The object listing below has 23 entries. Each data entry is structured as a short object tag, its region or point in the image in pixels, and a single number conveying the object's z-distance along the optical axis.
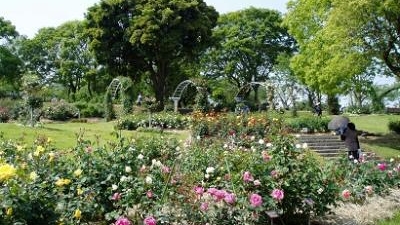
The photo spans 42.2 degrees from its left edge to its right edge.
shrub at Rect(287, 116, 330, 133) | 23.45
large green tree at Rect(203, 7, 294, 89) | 51.03
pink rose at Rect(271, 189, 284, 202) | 5.36
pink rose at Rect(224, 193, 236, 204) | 5.29
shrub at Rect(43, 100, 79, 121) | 34.75
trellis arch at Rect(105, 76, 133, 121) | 32.75
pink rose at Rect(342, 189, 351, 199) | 6.61
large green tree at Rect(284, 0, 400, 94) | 21.73
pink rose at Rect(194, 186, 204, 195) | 5.43
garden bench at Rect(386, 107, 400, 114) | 51.16
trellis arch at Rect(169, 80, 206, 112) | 34.03
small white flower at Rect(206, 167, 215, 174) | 5.78
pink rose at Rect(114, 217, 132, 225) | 4.49
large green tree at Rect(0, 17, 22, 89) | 48.12
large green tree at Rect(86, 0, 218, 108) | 37.38
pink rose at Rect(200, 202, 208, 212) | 5.43
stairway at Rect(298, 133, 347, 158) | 20.02
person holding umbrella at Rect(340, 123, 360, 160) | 13.36
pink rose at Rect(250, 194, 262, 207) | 5.22
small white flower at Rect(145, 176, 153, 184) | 5.20
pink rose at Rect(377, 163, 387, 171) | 8.25
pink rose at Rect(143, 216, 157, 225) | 4.66
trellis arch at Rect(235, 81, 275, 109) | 31.05
